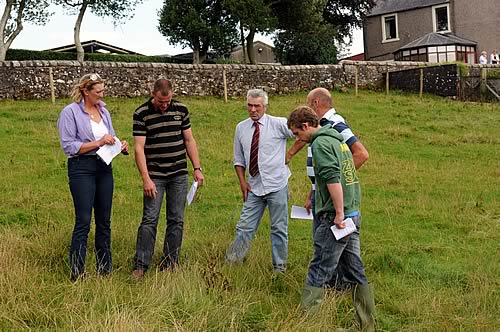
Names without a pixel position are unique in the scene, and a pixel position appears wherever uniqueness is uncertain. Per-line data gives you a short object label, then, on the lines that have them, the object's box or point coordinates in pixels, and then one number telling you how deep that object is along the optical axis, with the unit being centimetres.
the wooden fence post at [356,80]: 2626
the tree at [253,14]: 3145
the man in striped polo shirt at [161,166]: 586
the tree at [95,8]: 3094
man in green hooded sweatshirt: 471
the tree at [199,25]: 3275
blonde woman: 557
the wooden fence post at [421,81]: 2667
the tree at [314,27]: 3422
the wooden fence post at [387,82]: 2739
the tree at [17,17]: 2959
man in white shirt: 617
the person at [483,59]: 3425
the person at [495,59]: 3547
